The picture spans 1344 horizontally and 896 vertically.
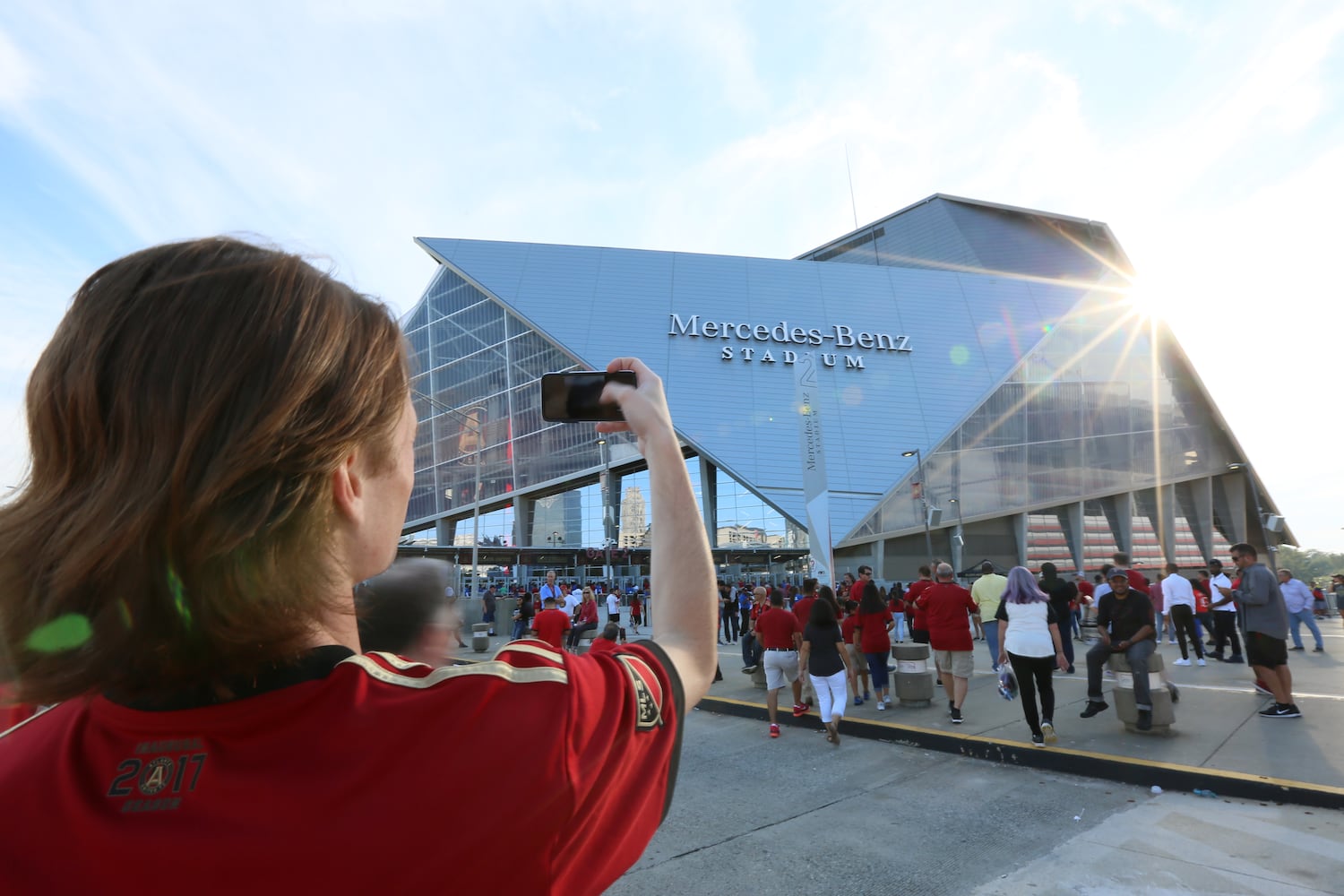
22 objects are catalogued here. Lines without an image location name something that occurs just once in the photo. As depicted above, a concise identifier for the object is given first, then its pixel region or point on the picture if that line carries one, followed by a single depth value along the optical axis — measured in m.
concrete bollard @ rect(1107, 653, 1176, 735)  6.86
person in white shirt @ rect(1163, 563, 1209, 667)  12.12
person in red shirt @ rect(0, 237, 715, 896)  0.68
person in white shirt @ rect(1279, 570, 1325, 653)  13.64
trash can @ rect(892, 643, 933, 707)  9.28
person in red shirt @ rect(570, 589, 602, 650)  16.83
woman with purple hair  7.22
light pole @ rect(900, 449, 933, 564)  32.99
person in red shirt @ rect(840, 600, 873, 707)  9.79
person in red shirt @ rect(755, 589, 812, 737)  8.91
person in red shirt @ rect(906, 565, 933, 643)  10.70
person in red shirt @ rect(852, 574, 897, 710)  9.40
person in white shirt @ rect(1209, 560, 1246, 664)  12.46
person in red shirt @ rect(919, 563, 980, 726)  8.11
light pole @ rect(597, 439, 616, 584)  29.44
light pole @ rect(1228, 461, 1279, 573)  41.92
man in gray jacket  7.52
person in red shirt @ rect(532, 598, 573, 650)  9.52
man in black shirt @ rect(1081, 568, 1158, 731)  7.22
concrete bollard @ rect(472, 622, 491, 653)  18.12
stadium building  36.78
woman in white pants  8.00
